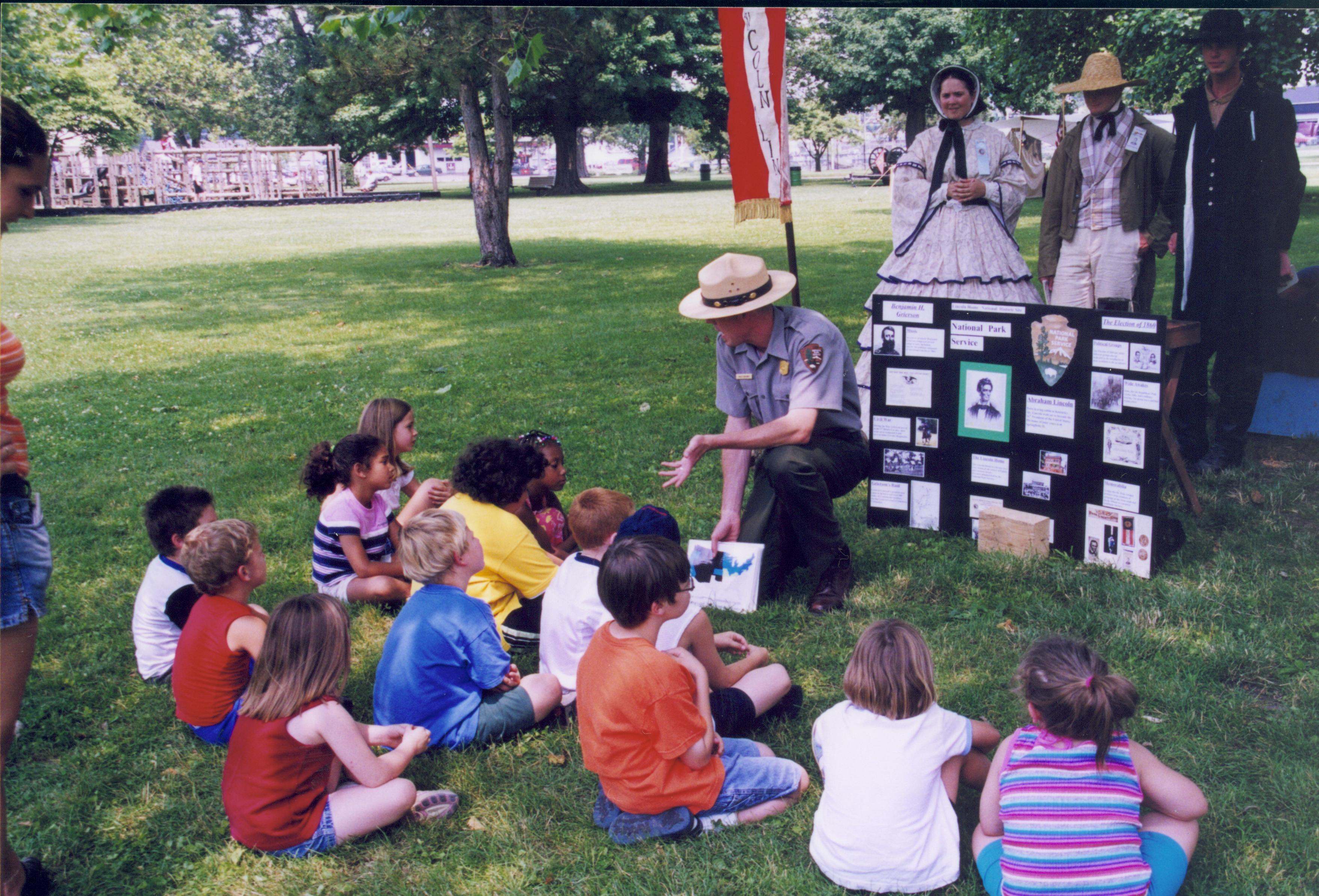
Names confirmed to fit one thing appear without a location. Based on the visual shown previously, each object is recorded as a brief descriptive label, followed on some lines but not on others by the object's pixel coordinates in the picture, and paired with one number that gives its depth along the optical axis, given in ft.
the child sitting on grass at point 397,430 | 15.20
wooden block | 15.26
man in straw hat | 18.33
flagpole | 17.01
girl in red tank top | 9.40
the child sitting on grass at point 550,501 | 15.37
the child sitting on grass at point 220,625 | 10.69
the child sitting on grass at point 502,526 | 13.02
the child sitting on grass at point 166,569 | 12.07
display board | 14.55
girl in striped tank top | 7.94
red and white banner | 15.85
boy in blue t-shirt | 10.87
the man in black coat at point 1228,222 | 17.30
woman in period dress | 17.57
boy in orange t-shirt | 9.14
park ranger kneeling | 14.19
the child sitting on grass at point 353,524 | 14.62
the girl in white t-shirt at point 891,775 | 8.59
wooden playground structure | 127.95
